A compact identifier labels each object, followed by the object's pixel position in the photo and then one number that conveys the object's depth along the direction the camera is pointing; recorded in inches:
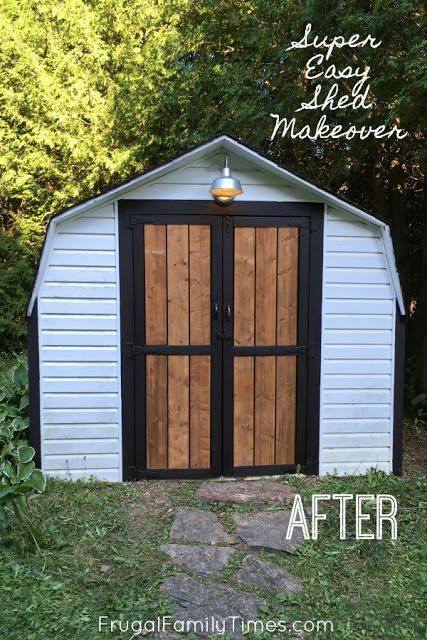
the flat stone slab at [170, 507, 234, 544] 132.9
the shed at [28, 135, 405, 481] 160.1
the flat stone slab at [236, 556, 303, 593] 114.3
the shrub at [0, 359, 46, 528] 124.0
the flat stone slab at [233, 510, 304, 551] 130.1
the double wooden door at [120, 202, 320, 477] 162.2
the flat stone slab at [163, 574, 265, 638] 101.9
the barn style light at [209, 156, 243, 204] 147.2
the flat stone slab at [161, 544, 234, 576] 119.2
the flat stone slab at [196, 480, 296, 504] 153.6
